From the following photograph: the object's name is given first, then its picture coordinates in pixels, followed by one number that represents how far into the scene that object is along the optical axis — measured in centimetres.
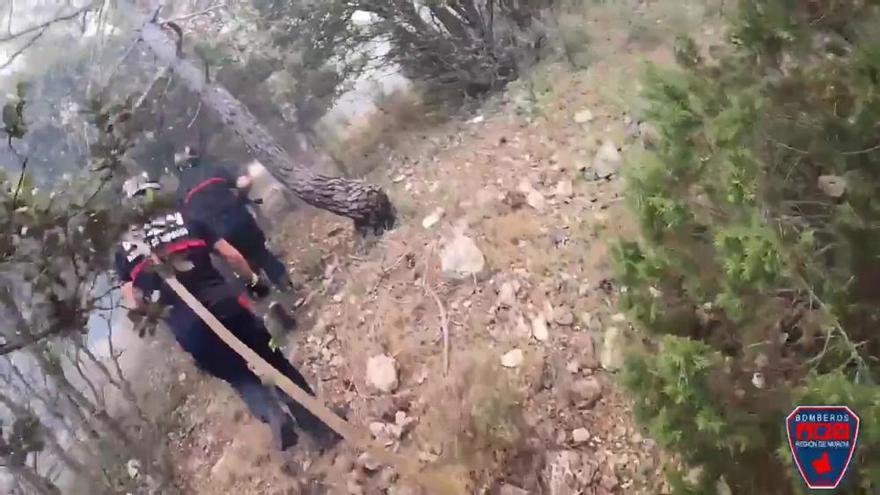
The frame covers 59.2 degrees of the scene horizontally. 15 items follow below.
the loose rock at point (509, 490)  153
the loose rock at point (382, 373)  171
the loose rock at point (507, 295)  184
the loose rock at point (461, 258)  192
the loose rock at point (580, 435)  161
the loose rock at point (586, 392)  165
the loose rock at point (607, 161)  203
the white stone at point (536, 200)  204
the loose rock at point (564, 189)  204
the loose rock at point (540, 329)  177
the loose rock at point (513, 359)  172
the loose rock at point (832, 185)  117
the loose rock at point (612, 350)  165
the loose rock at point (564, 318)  178
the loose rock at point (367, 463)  157
